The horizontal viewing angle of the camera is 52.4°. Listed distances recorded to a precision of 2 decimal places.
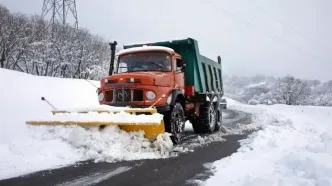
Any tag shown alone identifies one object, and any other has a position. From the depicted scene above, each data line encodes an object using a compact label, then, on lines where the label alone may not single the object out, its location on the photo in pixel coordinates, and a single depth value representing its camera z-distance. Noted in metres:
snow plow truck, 7.07
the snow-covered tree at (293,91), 76.44
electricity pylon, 29.50
